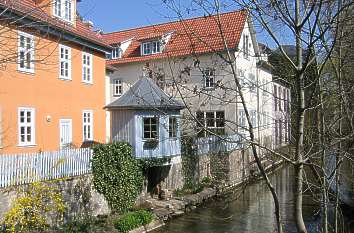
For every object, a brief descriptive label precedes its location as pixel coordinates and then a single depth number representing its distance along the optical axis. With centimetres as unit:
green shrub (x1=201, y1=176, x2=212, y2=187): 2336
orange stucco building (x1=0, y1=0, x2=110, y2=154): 1805
